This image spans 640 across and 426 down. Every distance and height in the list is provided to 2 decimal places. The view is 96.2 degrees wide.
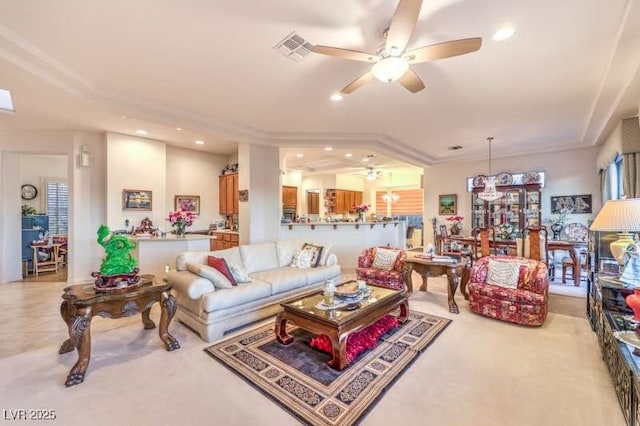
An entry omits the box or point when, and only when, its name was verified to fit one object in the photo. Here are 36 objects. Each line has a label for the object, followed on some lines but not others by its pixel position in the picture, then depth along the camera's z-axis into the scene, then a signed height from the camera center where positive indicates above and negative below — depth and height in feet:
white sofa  10.07 -2.88
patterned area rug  6.68 -4.40
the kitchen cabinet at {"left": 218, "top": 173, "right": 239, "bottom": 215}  22.47 +1.80
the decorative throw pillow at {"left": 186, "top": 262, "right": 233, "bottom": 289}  10.57 -2.19
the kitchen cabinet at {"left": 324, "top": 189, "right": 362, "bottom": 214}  34.68 +1.64
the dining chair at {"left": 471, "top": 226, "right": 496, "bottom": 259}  17.60 -1.89
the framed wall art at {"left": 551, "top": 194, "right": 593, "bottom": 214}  20.90 +0.57
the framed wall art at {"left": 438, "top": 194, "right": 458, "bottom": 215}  26.61 +0.84
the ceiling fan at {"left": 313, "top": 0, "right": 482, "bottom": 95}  6.51 +4.11
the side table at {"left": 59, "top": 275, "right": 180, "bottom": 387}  7.79 -2.70
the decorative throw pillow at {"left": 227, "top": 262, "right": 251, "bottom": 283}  11.80 -2.45
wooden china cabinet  22.82 +0.81
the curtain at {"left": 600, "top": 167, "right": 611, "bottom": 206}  17.54 +1.65
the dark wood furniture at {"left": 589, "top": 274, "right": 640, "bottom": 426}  5.65 -3.18
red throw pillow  11.37 -2.02
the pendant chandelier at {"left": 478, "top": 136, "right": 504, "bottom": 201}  20.45 +1.44
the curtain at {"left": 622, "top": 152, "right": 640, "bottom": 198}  13.39 +1.74
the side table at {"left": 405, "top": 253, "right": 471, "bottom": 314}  12.83 -2.76
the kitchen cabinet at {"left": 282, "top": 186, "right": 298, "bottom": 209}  30.30 +1.91
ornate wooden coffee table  8.16 -3.23
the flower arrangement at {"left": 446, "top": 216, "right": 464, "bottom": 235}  25.31 -1.21
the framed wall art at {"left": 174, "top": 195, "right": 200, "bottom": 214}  22.35 +1.09
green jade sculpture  8.70 -1.46
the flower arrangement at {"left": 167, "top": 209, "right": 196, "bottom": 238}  16.72 -0.26
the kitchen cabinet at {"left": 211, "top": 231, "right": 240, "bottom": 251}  20.57 -1.86
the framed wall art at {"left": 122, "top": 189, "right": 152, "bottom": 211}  18.40 +1.12
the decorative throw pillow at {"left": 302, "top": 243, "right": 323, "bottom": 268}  15.06 -2.00
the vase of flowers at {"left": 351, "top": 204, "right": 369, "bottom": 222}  23.30 +0.22
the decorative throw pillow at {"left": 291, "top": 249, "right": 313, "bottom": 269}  14.92 -2.39
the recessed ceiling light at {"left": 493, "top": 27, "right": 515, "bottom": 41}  7.98 +5.07
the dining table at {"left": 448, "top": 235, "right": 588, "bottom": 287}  16.96 -2.18
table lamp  7.91 -0.34
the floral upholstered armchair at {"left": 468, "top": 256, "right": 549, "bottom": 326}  10.93 -3.16
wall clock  24.20 +2.20
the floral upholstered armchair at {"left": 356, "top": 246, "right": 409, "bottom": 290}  14.87 -2.94
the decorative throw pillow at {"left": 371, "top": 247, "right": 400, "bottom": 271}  15.55 -2.48
